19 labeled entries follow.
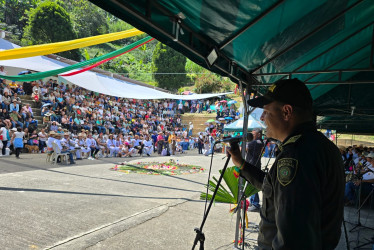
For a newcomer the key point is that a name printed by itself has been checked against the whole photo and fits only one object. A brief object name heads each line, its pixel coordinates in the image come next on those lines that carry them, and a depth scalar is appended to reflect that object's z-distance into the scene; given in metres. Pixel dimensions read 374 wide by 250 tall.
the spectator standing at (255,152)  6.55
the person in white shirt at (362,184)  6.71
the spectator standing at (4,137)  13.10
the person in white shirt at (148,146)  20.53
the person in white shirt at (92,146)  16.06
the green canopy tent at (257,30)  2.70
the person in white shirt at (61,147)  12.90
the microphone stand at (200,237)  2.16
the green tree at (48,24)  33.09
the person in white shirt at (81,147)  15.42
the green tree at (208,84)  43.12
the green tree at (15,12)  44.56
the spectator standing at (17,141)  13.06
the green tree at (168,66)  43.69
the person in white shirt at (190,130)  31.48
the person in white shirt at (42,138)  15.28
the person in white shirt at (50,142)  12.93
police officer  1.15
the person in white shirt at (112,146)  17.89
